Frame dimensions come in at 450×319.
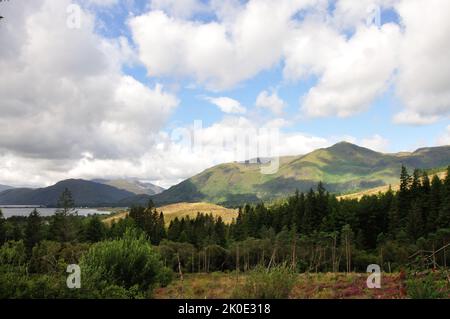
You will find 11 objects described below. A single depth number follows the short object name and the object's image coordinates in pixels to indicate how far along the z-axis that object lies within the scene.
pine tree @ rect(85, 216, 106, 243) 135.62
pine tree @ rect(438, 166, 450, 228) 99.06
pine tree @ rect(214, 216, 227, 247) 130.00
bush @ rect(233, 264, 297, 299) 15.02
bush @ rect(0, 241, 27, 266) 89.38
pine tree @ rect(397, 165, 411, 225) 115.50
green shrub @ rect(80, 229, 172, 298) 25.39
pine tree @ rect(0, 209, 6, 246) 118.50
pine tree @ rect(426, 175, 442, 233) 102.19
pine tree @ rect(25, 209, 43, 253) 121.81
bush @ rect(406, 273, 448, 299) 14.69
